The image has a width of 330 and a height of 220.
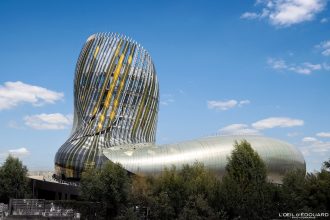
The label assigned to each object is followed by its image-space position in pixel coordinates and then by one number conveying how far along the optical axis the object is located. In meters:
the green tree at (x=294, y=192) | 41.56
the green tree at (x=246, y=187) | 38.44
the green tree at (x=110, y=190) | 43.19
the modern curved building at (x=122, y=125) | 56.03
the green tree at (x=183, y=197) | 38.22
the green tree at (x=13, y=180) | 58.66
